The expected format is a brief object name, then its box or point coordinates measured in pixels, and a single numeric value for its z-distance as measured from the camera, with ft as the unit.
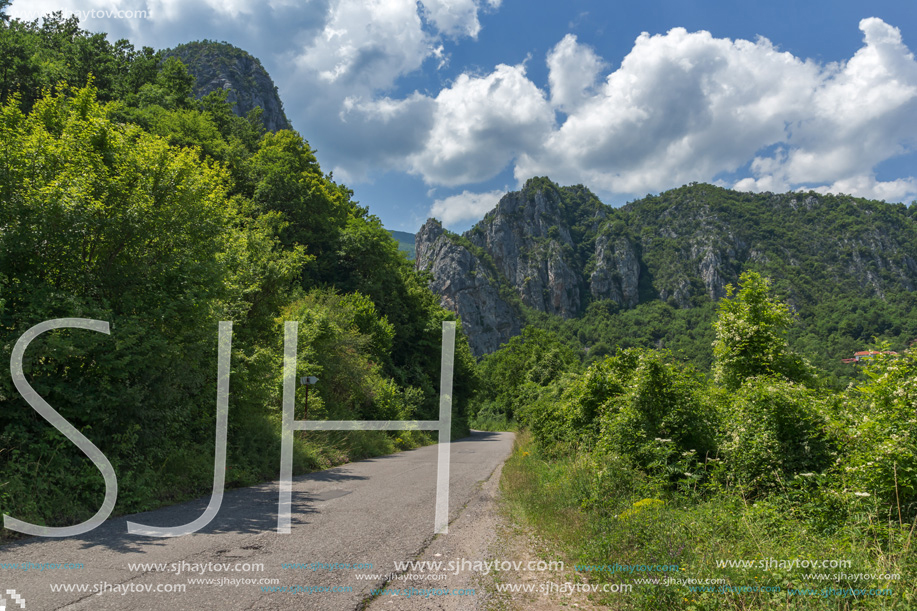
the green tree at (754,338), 31.58
